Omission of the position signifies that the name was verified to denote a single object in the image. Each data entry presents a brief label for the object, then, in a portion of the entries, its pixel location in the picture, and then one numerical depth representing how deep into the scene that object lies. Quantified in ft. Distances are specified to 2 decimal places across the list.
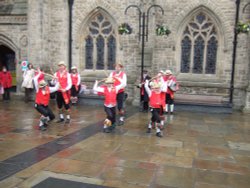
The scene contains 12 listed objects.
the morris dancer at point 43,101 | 26.99
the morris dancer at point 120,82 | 29.15
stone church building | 41.60
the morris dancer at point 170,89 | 35.33
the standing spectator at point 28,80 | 44.48
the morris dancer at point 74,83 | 37.37
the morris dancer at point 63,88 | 29.68
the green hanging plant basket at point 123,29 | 39.65
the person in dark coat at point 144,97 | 37.36
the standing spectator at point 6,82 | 46.42
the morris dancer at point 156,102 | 25.76
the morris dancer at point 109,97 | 26.40
